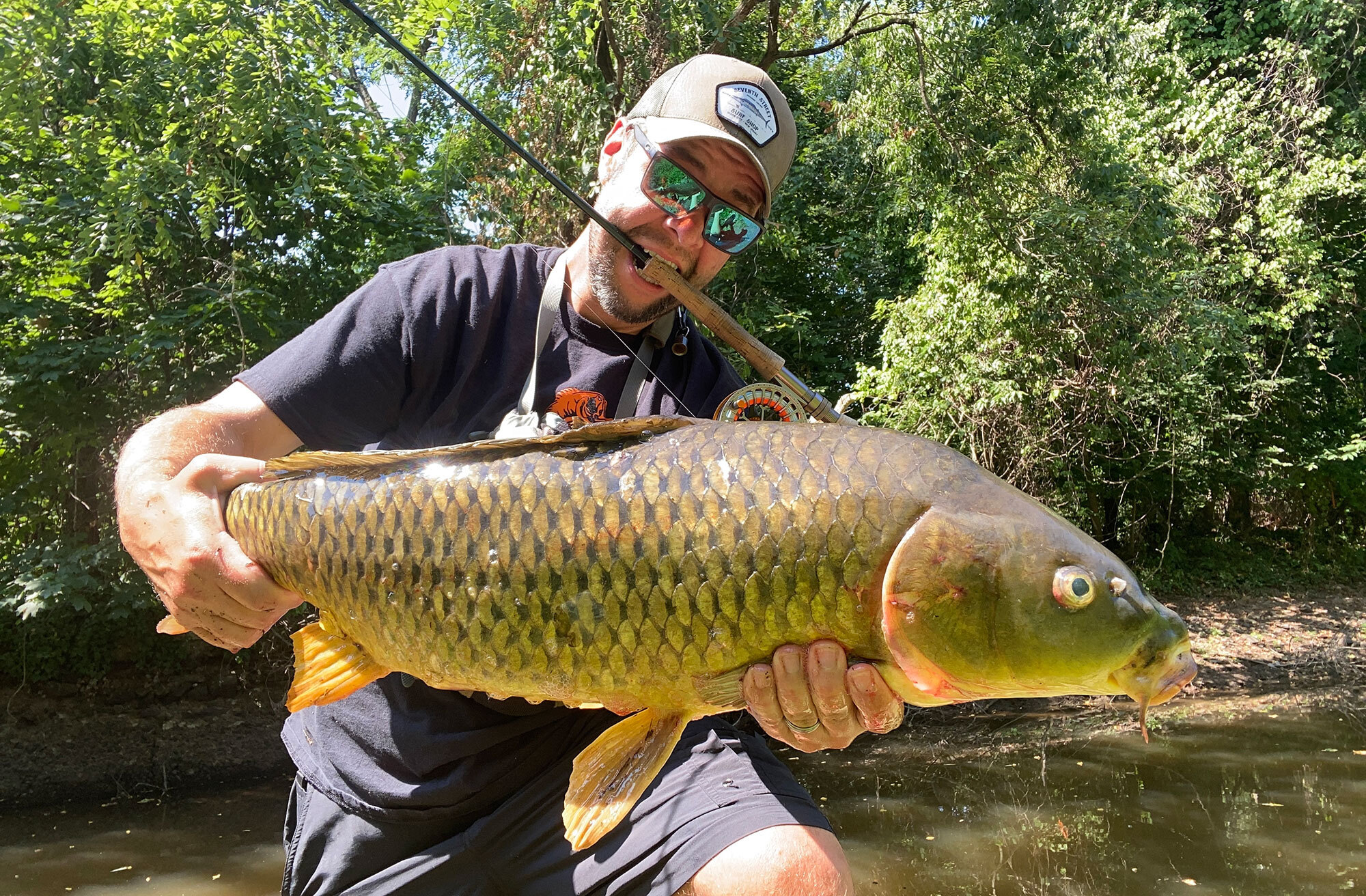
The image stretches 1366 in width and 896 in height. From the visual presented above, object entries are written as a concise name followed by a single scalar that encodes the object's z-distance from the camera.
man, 0.63
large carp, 0.53
